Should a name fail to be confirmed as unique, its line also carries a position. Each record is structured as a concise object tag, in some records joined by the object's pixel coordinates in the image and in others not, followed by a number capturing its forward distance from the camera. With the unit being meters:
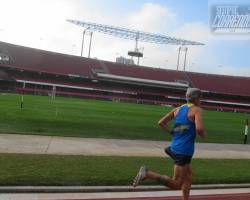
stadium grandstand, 42.14
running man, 3.77
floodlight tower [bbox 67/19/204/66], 57.03
